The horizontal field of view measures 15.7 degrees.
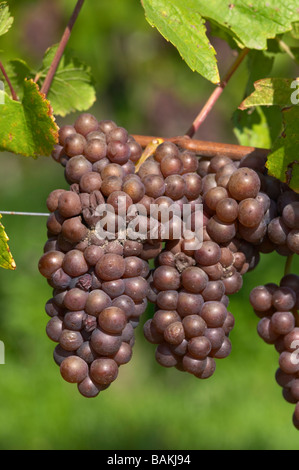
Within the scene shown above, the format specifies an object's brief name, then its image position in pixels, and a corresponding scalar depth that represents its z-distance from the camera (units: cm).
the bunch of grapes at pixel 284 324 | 56
